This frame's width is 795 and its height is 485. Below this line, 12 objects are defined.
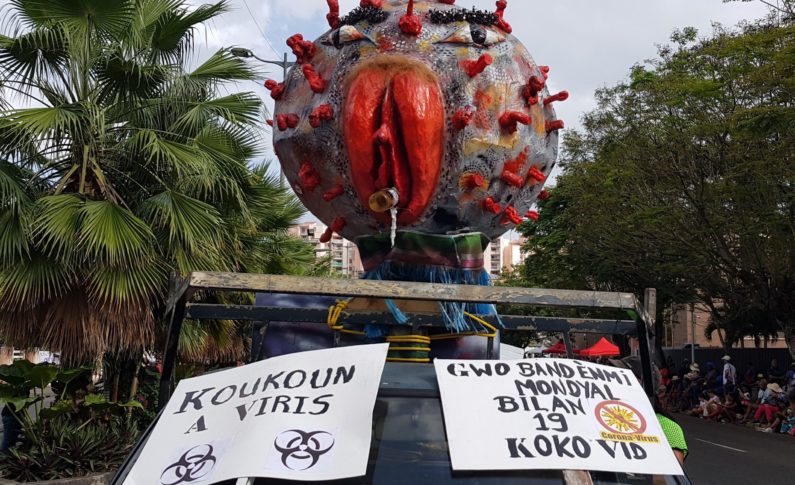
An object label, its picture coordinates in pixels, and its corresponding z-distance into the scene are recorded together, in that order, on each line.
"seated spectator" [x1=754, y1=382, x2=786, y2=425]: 18.42
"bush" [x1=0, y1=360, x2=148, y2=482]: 8.62
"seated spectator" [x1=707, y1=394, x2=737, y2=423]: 20.83
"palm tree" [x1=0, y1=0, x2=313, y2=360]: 8.30
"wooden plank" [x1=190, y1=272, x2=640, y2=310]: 2.88
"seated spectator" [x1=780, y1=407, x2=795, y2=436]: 17.42
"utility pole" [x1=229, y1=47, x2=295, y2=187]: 10.18
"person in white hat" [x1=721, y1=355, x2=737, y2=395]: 21.50
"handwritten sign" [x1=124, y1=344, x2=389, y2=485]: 2.35
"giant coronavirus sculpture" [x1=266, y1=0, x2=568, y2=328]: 4.08
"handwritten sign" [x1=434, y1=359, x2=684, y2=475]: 2.43
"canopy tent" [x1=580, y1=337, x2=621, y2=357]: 17.10
